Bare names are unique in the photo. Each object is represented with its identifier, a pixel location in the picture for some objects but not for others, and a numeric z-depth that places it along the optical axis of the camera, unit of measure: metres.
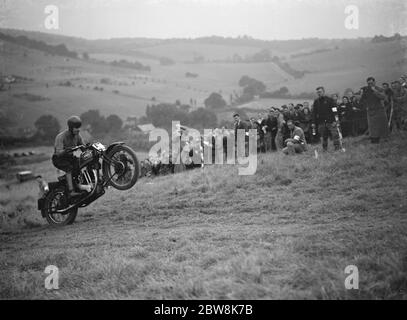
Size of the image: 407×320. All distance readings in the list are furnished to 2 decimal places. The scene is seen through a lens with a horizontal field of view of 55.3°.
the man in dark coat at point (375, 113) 14.22
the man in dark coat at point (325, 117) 13.95
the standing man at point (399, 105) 15.50
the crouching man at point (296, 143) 14.95
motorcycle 9.15
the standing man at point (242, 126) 17.96
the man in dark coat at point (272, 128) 17.80
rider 9.51
